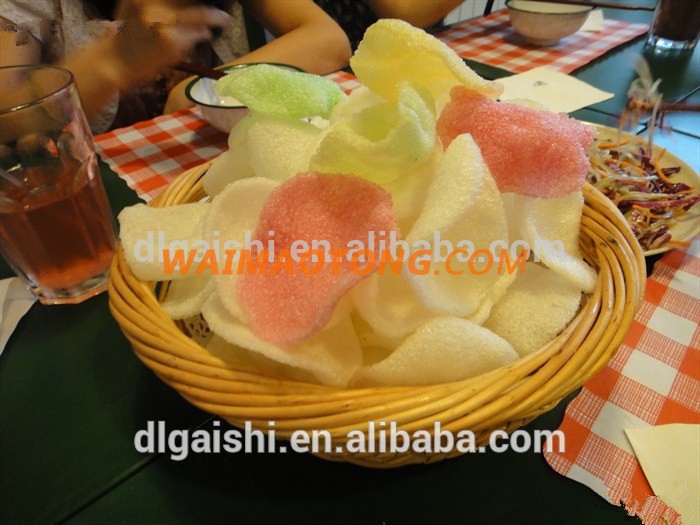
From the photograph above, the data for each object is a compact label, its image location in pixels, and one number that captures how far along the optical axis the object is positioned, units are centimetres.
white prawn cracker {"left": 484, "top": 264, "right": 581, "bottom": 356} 39
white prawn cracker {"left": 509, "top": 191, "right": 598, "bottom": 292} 41
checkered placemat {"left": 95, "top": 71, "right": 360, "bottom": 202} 83
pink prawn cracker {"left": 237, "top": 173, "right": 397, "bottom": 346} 35
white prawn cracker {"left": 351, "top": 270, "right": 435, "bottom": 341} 37
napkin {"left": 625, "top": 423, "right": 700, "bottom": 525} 39
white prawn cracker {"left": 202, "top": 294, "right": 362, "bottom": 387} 34
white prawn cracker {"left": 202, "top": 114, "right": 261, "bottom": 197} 51
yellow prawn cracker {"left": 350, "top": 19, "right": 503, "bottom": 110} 42
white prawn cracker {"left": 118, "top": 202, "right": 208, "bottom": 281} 42
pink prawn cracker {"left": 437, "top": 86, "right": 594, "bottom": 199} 42
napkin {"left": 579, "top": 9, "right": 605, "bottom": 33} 140
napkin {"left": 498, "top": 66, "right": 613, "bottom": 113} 101
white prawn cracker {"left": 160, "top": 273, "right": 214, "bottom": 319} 41
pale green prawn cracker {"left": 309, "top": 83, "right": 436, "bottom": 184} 38
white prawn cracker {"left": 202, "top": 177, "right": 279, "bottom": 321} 39
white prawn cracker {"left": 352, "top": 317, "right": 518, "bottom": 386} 34
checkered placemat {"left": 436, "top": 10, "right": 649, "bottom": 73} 123
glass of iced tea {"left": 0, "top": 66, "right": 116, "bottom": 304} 54
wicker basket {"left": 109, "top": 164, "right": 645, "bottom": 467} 31
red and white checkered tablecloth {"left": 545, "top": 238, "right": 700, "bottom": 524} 41
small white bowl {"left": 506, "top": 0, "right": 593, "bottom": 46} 125
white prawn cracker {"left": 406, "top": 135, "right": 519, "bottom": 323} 36
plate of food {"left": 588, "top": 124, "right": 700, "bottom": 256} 62
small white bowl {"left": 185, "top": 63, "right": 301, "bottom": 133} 85
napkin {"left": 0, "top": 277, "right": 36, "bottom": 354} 54
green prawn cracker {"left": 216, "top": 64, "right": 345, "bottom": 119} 47
